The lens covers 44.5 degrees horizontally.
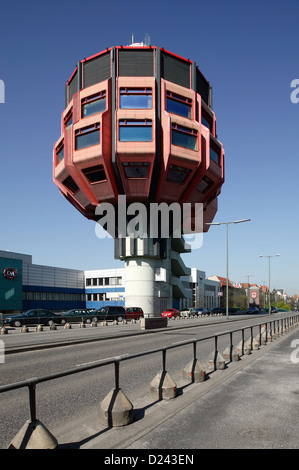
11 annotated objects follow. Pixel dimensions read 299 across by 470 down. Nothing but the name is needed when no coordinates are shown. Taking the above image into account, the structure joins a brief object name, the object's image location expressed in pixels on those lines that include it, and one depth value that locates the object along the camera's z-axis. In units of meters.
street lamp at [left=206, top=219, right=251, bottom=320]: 44.07
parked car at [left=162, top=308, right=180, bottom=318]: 56.25
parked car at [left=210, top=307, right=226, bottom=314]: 77.68
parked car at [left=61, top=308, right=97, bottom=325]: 41.47
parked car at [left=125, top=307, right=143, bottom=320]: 48.42
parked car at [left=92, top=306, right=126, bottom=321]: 45.16
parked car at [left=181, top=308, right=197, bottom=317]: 64.12
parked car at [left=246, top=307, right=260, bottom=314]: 84.66
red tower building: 48.59
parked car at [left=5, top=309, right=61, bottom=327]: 35.19
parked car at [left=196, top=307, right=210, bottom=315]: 73.78
